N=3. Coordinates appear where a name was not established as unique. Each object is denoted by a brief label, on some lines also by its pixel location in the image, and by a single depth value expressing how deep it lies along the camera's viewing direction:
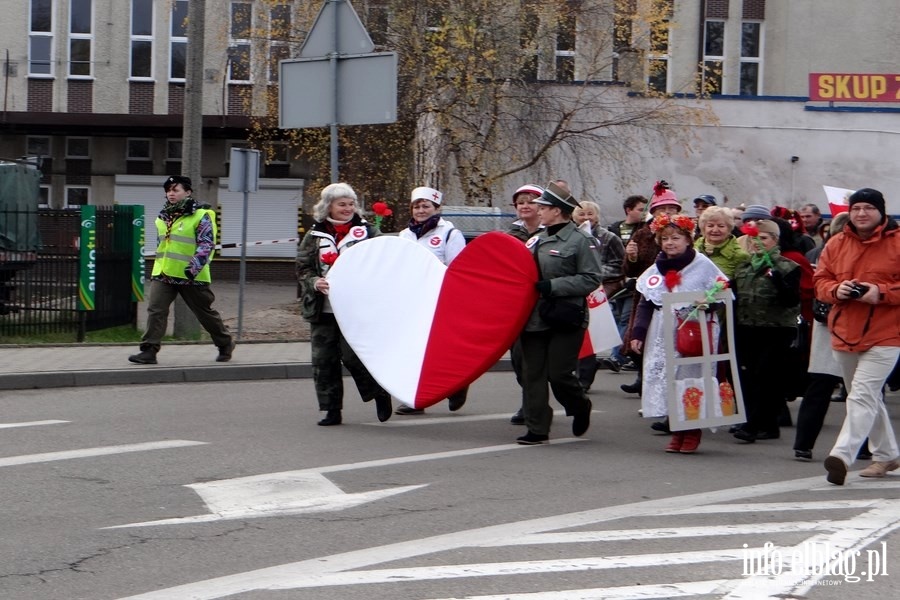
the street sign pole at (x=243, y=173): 17.25
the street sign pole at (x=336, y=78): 13.37
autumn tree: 23.36
